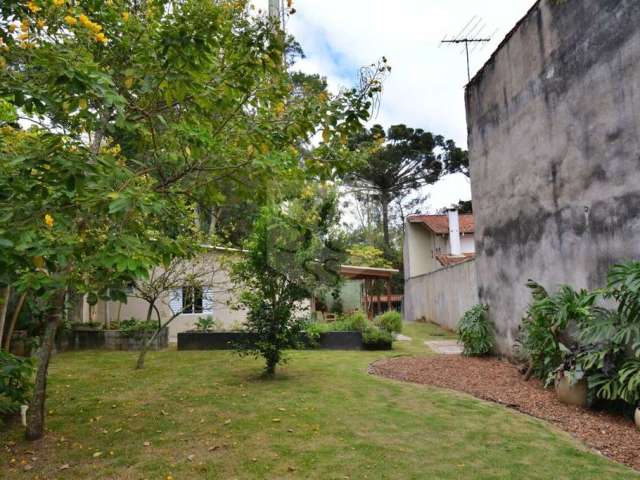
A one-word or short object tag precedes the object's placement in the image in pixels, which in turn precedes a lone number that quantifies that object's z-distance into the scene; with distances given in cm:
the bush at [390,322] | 1399
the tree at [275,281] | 791
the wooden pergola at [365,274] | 1880
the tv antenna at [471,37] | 1110
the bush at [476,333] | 983
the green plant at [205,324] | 1376
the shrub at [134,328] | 1285
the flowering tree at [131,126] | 376
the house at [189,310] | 1154
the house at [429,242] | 2511
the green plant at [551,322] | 640
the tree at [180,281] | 980
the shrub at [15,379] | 462
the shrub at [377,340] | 1235
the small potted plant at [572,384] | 603
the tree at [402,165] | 2953
